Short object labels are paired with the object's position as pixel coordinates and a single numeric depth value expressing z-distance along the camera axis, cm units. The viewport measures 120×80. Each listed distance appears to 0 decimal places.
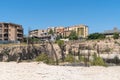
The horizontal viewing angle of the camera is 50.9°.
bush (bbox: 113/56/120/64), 2364
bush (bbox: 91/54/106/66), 1742
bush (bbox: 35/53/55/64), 2116
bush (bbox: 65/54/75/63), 2347
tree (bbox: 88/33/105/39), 4140
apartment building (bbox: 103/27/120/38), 4837
